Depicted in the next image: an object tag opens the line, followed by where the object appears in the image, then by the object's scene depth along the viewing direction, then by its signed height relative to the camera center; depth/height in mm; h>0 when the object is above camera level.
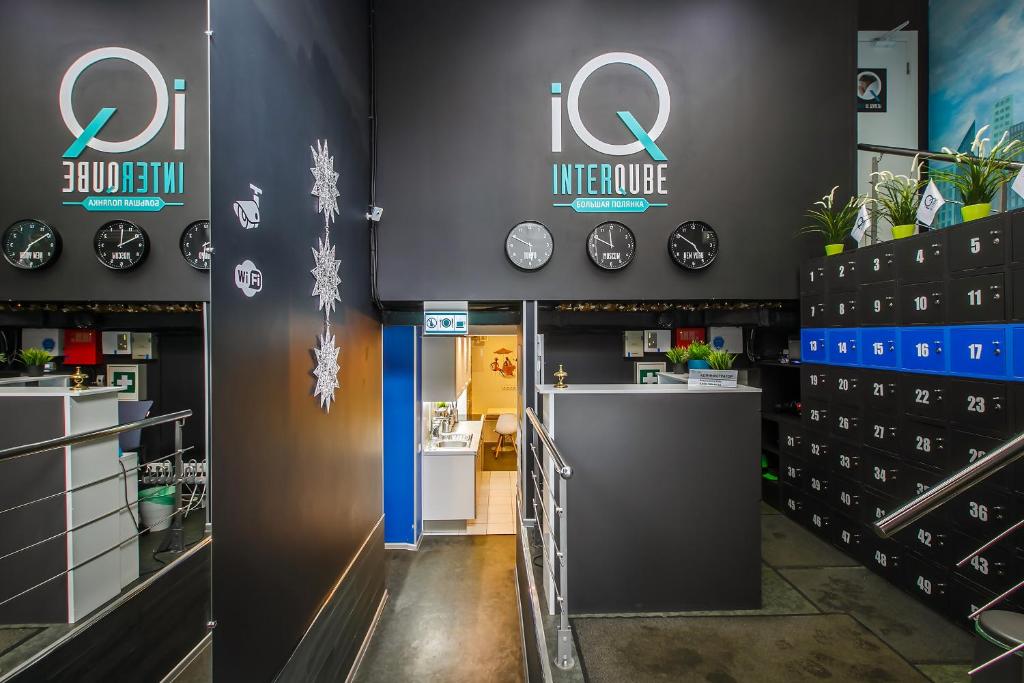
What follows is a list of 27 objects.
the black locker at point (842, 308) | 3516 +246
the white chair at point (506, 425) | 8422 -1608
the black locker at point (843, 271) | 3484 +550
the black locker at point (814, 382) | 3854 -391
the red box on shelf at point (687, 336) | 5000 +44
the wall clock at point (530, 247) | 3809 +819
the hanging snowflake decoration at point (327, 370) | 2551 -162
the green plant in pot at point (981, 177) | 2676 +993
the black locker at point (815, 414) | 3875 -688
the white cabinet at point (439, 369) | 5457 -340
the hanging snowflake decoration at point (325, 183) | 2592 +990
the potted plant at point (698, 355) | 3236 -114
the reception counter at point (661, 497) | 2736 -987
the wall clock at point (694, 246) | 3822 +818
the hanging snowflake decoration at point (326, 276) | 2590 +414
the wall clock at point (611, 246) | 3805 +817
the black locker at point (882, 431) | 3182 -697
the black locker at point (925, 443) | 2846 -709
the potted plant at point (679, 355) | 3539 -123
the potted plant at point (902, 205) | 3227 +993
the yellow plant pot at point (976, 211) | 2666 +771
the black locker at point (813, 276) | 3754 +542
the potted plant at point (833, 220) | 3701 +1018
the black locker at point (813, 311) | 3793 +247
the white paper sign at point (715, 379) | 2868 -259
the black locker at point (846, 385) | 3525 -386
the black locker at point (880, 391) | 3191 -394
